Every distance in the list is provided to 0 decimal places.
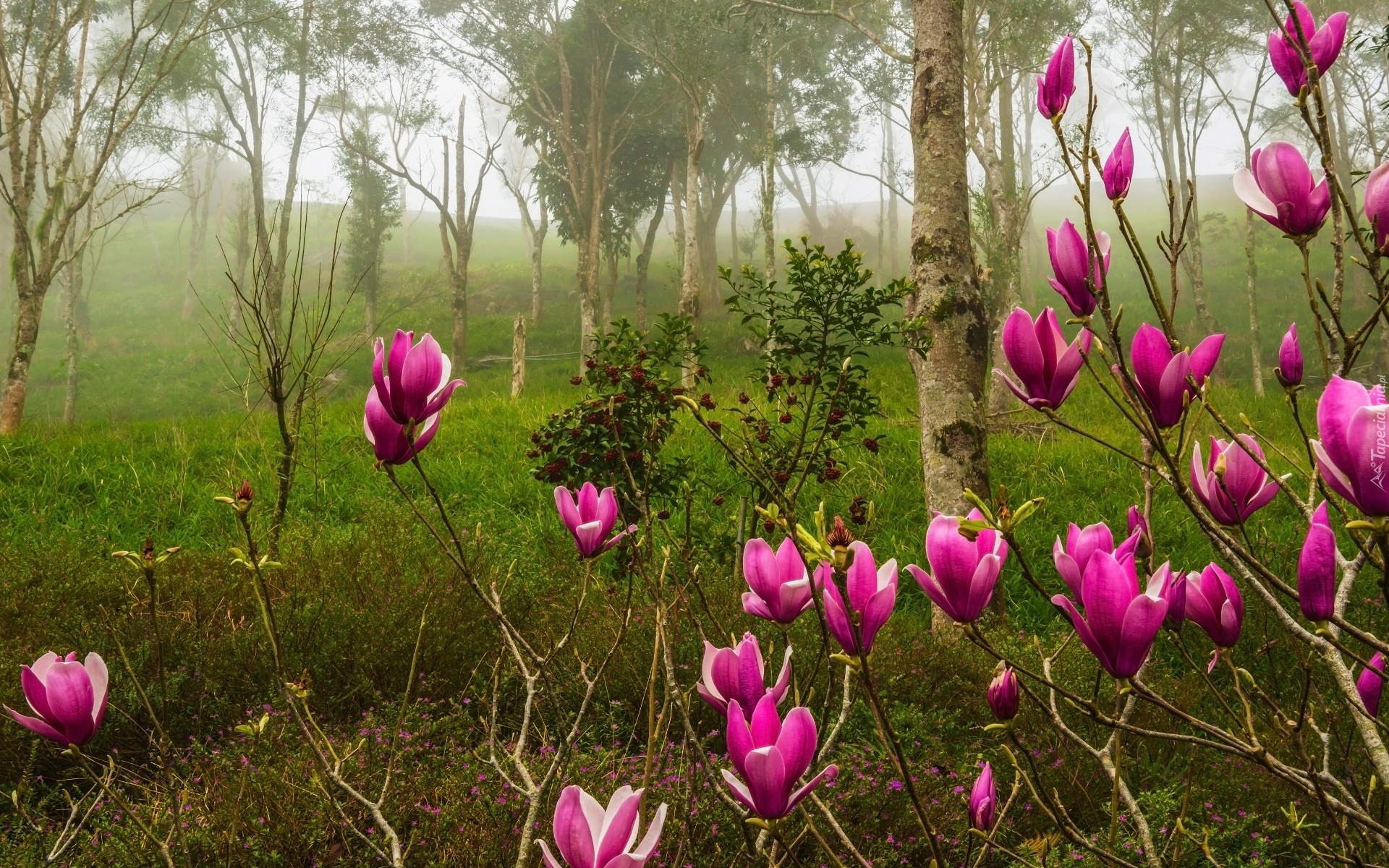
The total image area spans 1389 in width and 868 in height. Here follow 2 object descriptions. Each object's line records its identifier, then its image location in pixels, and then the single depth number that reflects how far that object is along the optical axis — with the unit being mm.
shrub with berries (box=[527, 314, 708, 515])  3766
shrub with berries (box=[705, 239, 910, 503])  3518
